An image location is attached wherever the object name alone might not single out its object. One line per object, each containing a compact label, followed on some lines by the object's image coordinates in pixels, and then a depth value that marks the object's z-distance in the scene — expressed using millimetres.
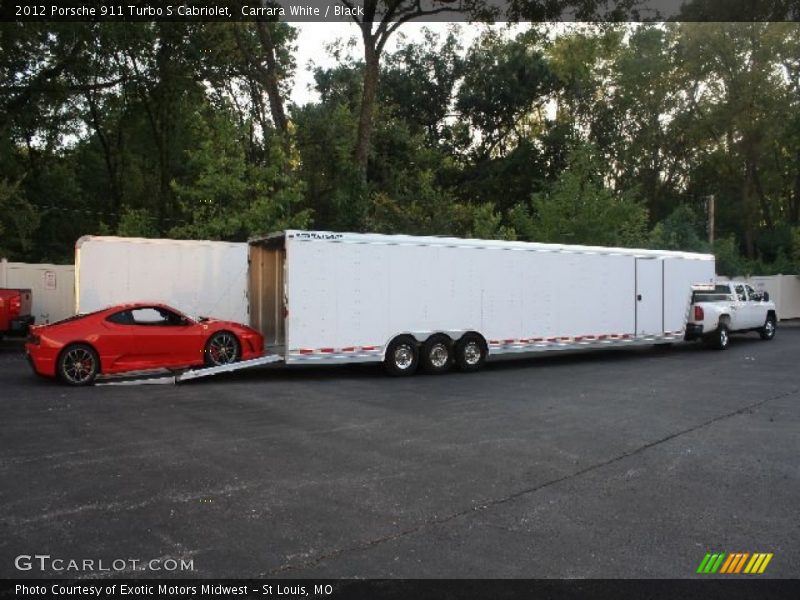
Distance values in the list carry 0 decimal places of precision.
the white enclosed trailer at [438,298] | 13219
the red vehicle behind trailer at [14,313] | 18391
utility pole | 35031
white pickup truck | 19812
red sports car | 12297
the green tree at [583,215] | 27844
